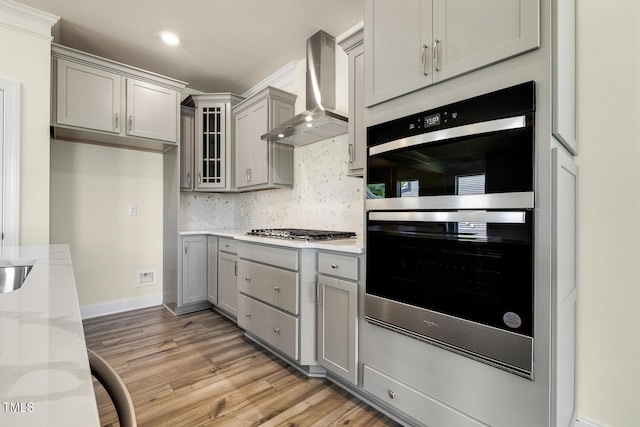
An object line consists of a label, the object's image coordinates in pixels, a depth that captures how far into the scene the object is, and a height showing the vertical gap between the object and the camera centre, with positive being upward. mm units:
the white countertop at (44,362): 312 -203
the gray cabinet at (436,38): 1194 +769
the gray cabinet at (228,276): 2998 -637
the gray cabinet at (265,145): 3168 +707
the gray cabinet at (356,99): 2146 +793
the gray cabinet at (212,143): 3598 +807
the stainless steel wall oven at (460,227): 1181 -62
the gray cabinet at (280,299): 2072 -637
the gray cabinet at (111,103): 2670 +1022
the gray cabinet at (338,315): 1812 -628
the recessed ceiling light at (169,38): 2691 +1546
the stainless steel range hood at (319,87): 2633 +1125
